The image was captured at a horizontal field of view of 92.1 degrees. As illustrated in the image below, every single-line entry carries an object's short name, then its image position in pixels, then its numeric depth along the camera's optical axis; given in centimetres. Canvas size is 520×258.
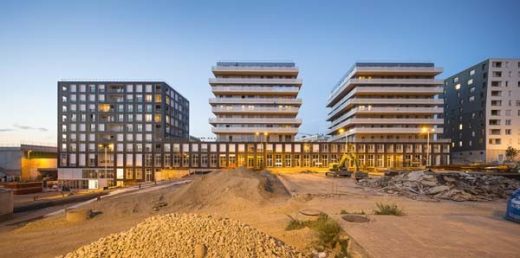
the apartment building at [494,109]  7562
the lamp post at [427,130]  7088
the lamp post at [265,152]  7301
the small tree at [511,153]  7172
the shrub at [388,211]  1361
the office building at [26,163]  7875
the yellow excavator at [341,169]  4000
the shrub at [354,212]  1414
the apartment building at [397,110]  7419
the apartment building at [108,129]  8194
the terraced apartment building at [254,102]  7588
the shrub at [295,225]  1278
